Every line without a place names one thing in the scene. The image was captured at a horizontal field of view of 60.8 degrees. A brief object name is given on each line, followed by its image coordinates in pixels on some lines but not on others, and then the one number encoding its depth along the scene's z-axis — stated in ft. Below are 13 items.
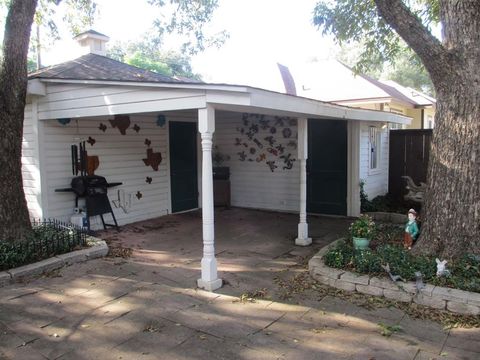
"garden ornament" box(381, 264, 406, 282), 13.83
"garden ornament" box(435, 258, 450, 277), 13.62
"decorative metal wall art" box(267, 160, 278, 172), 29.84
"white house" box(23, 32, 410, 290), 15.23
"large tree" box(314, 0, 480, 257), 14.47
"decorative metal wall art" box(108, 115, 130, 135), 24.99
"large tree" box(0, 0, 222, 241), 17.02
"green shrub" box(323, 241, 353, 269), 15.64
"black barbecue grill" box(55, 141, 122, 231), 22.24
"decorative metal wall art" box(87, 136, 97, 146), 23.54
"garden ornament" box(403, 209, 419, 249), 16.53
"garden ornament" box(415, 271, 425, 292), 13.20
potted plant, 16.80
